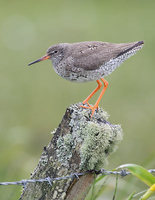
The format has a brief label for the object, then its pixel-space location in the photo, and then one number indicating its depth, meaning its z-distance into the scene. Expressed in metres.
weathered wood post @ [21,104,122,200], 7.73
